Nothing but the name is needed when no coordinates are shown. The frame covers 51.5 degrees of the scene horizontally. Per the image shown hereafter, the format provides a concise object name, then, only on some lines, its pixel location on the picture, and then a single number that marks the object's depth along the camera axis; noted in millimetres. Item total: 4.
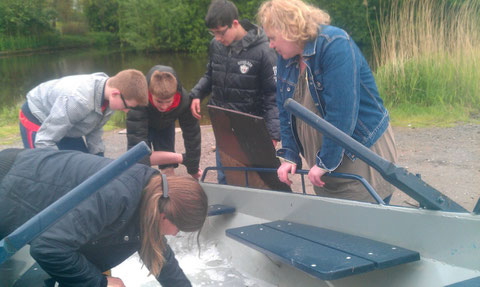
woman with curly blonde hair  2484
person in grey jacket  3199
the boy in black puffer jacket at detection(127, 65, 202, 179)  3770
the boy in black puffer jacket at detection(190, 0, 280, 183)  3902
